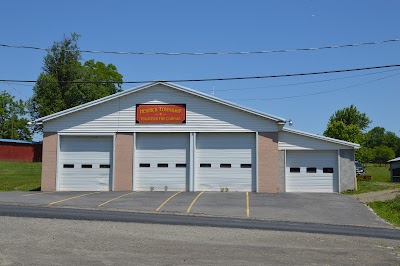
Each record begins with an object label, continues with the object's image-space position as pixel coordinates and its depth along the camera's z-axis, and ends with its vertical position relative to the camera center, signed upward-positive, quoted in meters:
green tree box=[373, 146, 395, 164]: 122.25 +5.51
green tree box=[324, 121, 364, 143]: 78.50 +7.15
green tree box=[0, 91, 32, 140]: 92.19 +10.57
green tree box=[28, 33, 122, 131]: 59.44 +10.92
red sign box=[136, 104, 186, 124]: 27.83 +3.55
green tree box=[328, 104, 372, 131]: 94.00 +11.65
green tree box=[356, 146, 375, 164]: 79.19 +3.57
